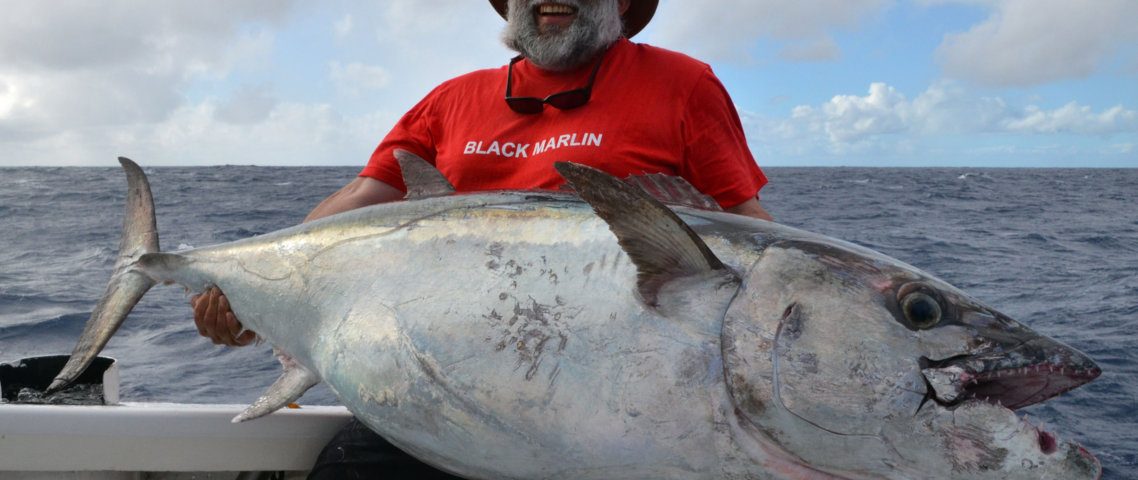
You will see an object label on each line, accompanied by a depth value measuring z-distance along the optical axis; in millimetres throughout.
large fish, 1513
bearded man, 2797
